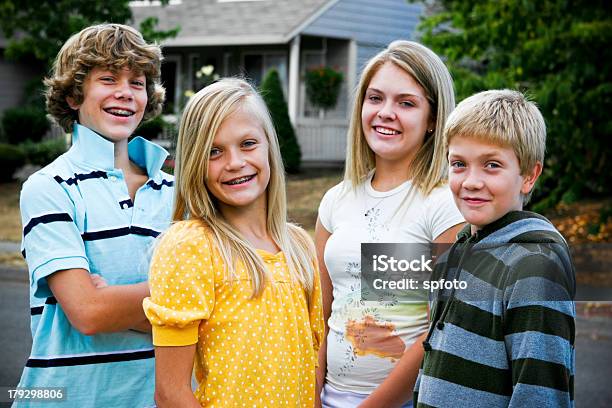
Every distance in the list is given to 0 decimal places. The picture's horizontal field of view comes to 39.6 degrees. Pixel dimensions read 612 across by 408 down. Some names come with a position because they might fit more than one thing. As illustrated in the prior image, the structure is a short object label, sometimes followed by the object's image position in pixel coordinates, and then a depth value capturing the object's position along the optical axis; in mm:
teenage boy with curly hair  2277
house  22000
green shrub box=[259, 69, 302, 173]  18969
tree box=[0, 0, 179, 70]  15195
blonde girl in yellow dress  1994
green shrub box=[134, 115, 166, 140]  17438
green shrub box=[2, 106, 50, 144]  22047
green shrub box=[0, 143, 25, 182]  18781
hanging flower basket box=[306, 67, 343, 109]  21938
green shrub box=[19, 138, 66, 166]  17812
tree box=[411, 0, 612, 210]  8461
